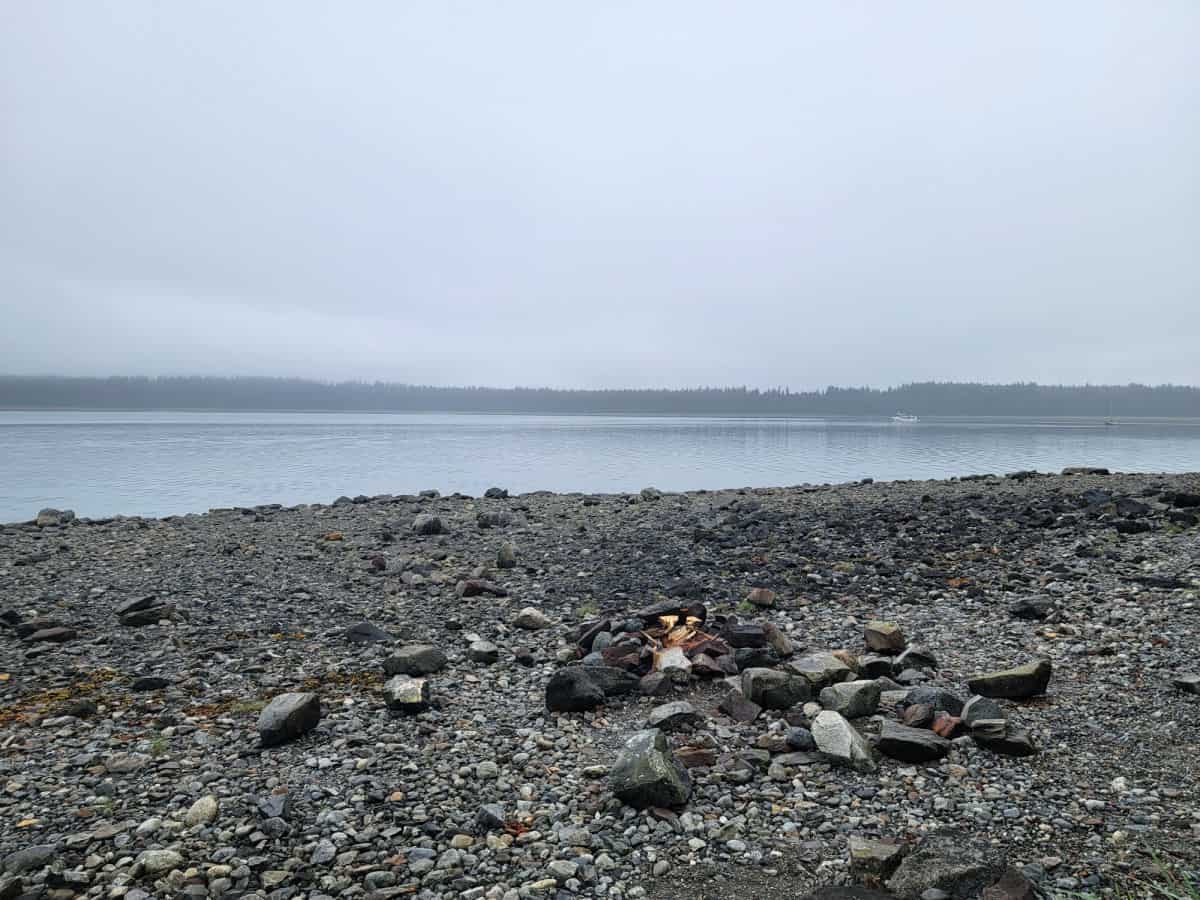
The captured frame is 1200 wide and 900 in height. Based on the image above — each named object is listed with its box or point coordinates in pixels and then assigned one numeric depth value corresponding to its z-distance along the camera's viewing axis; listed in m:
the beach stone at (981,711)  5.71
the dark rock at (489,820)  4.85
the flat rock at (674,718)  6.27
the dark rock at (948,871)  3.89
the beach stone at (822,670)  6.81
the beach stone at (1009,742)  5.41
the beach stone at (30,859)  4.34
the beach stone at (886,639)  7.98
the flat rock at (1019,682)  6.42
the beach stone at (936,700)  6.05
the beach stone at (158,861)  4.39
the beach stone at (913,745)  5.39
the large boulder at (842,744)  5.34
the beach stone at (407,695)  6.70
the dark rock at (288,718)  6.02
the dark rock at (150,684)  7.34
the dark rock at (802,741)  5.67
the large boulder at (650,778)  5.00
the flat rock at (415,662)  7.78
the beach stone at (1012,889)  3.78
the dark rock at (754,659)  7.54
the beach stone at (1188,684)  6.19
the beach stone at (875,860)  4.15
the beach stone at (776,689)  6.57
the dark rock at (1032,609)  8.88
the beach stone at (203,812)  4.89
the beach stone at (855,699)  6.23
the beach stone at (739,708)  6.36
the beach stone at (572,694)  6.81
